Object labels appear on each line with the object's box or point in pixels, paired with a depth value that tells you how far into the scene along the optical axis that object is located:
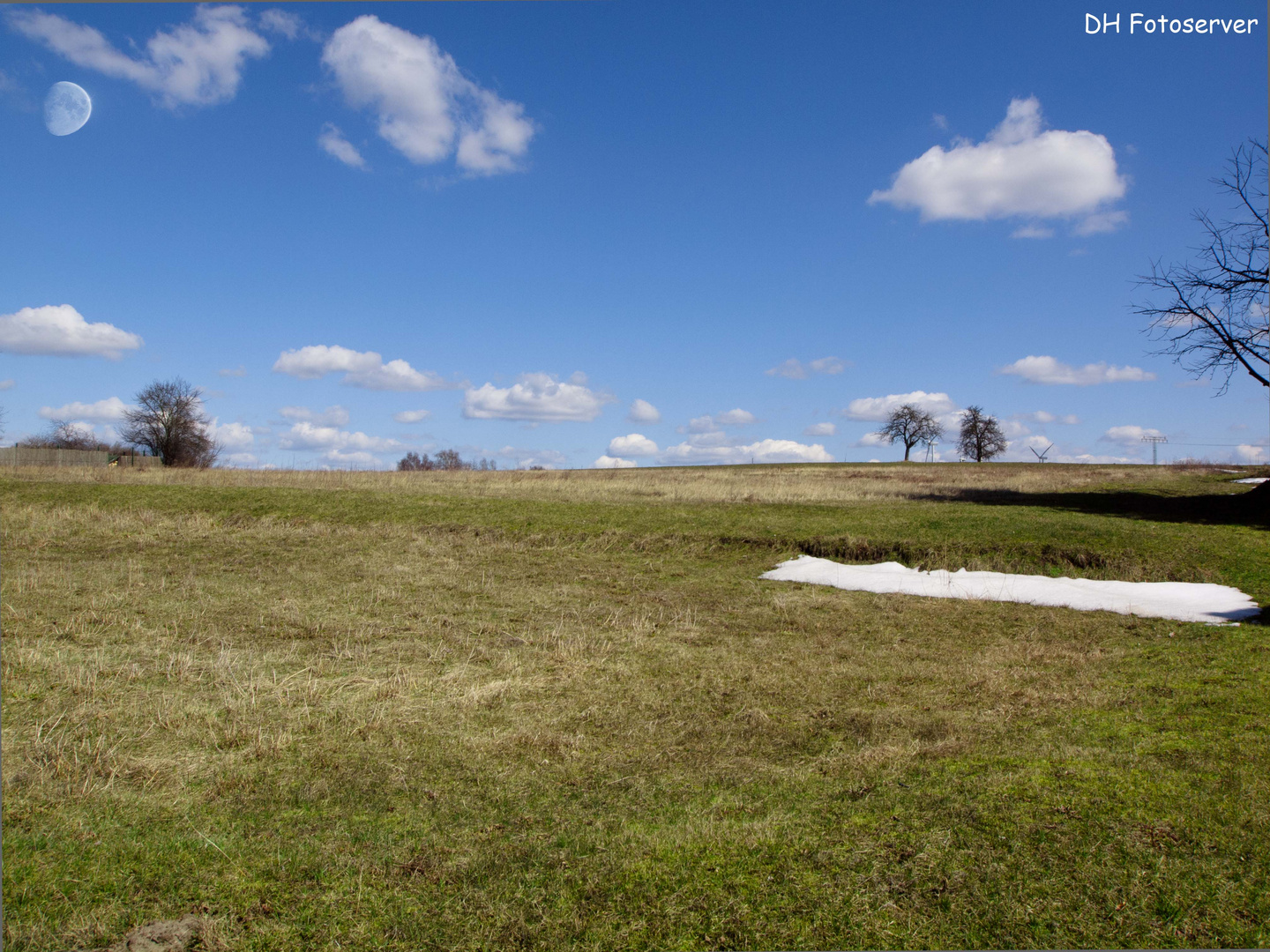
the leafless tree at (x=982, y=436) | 90.44
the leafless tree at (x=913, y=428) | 92.81
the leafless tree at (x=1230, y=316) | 23.48
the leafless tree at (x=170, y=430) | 64.25
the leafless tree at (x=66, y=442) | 74.44
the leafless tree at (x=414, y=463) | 70.00
